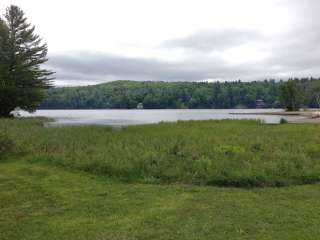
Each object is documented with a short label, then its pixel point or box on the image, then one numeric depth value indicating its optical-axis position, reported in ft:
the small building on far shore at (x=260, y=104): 435.49
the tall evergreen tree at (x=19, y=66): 117.37
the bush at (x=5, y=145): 38.74
